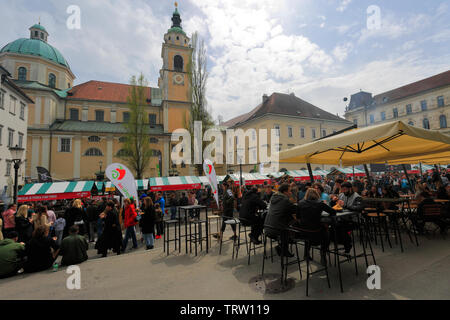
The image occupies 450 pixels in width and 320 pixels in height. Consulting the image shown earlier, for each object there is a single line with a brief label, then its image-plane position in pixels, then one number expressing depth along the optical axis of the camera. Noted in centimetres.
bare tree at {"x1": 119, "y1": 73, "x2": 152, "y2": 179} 2788
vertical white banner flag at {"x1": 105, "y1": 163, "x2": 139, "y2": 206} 761
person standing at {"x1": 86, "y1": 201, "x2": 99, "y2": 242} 917
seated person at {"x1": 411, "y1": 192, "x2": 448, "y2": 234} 597
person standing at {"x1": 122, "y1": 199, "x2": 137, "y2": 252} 748
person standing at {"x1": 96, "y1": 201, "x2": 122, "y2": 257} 695
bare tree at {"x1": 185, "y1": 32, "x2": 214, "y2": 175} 2435
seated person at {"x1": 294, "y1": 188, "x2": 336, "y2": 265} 385
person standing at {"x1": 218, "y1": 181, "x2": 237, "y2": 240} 717
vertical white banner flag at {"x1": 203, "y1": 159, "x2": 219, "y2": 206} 779
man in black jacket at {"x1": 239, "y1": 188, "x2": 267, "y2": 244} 551
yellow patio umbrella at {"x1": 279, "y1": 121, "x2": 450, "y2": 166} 437
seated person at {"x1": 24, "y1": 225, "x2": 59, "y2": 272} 551
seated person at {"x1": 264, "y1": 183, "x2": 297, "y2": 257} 429
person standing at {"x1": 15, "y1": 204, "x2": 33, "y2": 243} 670
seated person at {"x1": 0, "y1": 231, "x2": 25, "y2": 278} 517
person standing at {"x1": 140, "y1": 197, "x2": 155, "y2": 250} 730
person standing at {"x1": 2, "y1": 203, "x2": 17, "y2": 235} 688
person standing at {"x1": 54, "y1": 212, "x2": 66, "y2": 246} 788
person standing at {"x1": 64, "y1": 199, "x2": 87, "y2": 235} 820
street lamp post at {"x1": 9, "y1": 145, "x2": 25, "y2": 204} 1044
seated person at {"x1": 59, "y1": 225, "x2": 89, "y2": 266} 586
